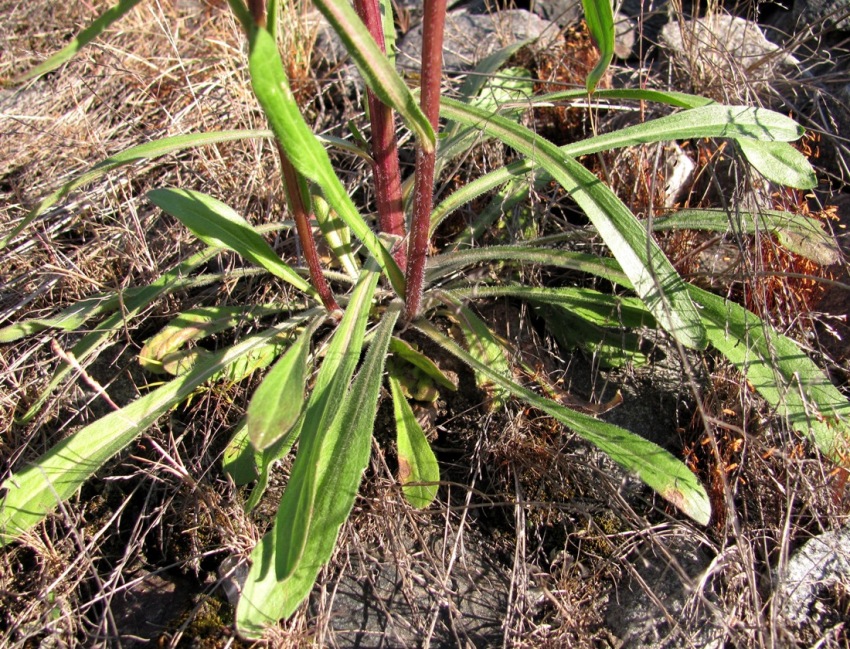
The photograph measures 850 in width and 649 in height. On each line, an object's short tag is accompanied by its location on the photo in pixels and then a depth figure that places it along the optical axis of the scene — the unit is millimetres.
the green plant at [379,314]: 173
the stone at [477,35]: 333
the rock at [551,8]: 355
